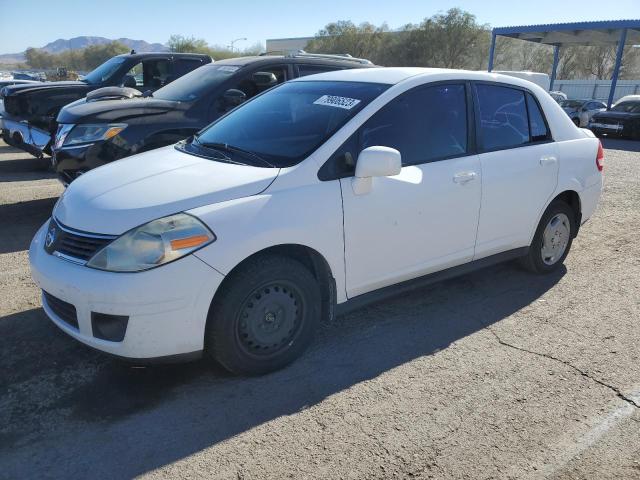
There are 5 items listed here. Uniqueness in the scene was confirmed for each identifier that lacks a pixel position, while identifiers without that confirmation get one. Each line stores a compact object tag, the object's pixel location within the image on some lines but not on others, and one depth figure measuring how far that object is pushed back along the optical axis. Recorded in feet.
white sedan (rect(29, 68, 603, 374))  9.10
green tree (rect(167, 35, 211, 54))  209.56
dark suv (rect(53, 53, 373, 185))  19.11
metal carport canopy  84.58
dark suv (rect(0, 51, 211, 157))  28.76
